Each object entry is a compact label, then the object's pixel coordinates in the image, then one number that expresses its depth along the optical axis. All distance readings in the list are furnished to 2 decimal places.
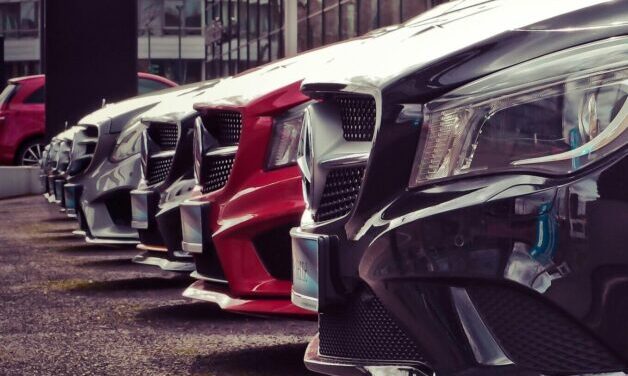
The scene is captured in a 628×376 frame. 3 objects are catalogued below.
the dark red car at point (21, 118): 20.42
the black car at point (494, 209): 2.74
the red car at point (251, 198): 5.02
